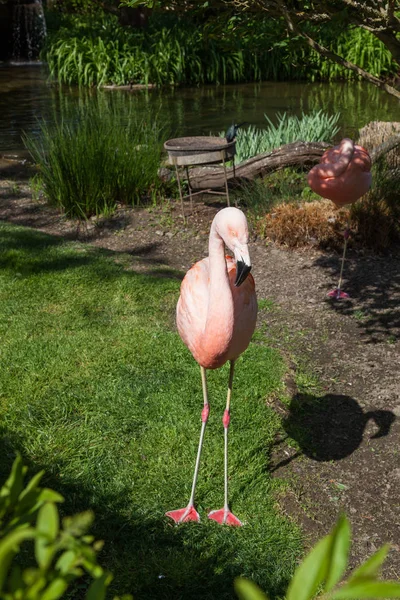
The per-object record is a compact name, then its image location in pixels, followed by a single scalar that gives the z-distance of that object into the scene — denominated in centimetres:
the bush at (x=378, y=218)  750
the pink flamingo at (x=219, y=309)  313
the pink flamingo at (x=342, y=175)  633
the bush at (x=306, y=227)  758
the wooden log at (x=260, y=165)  909
